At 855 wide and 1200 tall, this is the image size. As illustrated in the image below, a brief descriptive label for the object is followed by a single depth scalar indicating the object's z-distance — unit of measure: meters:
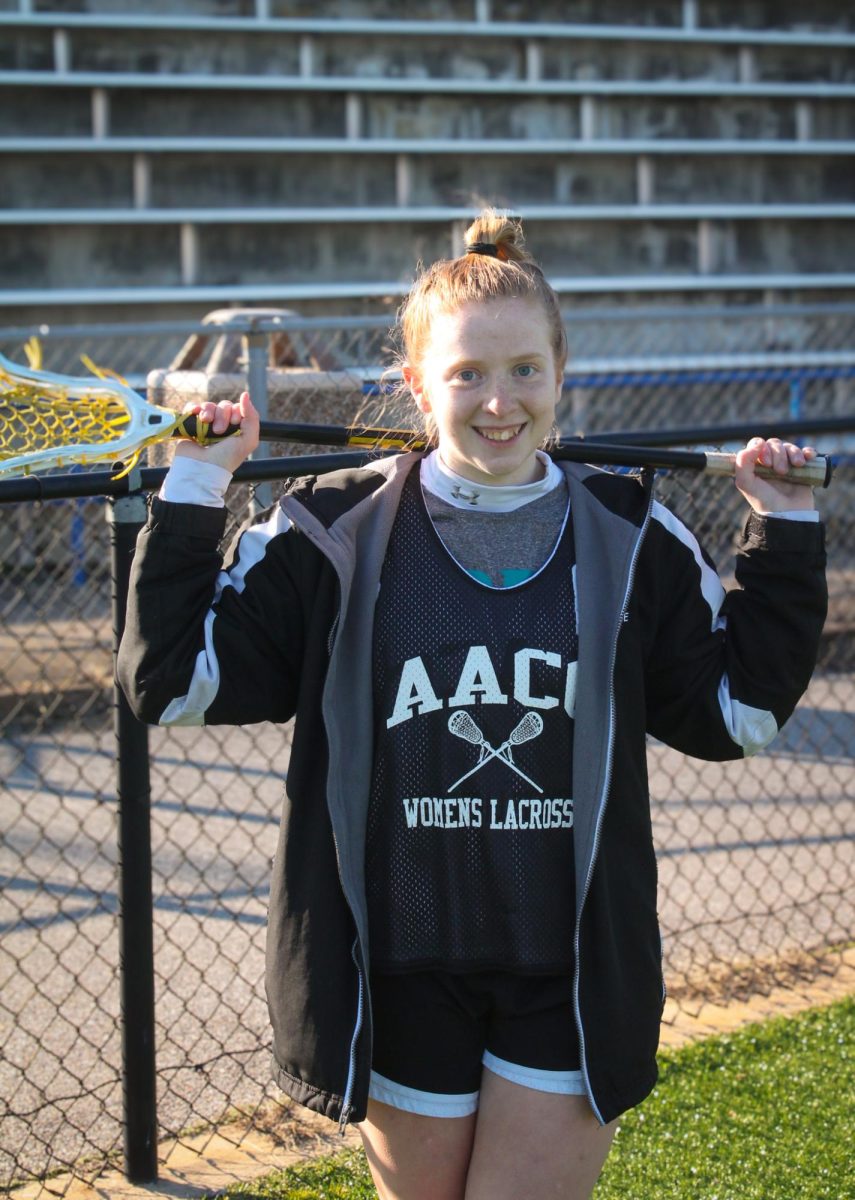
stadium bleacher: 12.94
